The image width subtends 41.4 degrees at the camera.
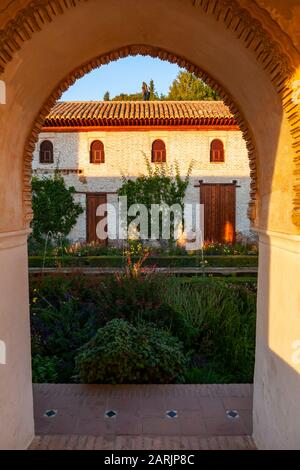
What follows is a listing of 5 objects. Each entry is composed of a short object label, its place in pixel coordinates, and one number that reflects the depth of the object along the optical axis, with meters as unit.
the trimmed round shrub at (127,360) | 5.56
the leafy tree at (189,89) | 25.45
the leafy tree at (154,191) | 15.88
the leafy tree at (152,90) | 28.81
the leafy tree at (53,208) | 15.64
